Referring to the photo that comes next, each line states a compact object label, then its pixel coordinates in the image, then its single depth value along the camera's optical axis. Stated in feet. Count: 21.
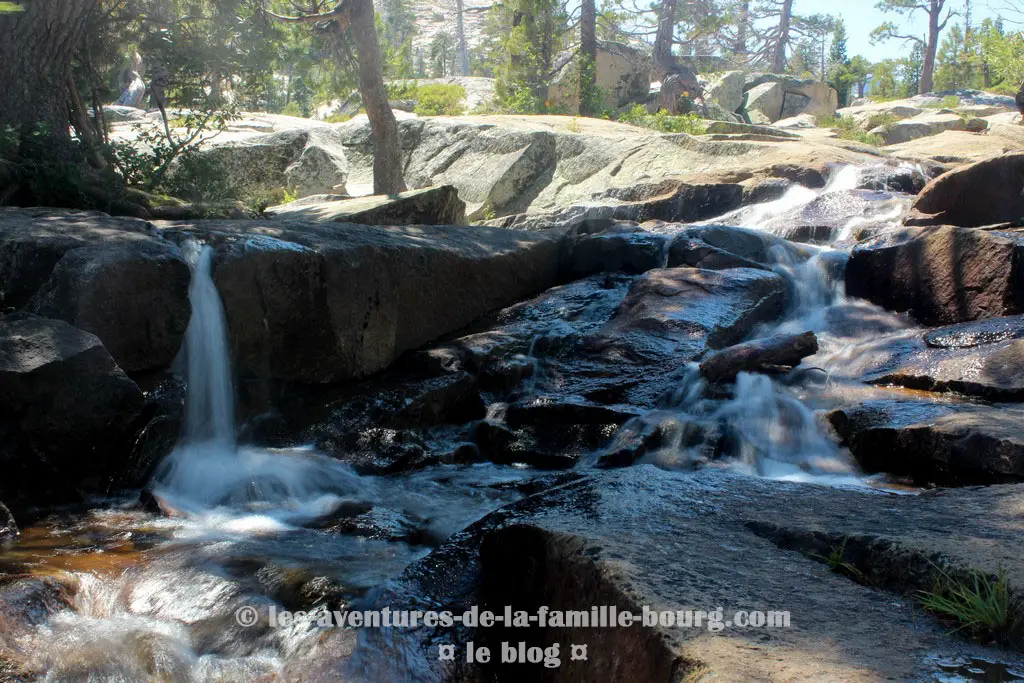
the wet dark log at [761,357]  20.29
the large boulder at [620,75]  82.28
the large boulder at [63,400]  14.74
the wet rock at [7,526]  13.39
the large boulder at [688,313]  21.84
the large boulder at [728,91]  111.45
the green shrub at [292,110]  97.14
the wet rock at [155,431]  16.28
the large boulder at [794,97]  112.98
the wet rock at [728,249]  27.84
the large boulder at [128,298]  16.62
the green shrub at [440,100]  74.95
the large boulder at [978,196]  30.73
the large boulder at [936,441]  14.52
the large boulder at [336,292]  19.29
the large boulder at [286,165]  48.75
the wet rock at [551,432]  18.48
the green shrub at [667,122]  61.41
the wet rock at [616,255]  29.04
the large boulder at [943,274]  22.91
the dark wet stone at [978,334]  20.98
